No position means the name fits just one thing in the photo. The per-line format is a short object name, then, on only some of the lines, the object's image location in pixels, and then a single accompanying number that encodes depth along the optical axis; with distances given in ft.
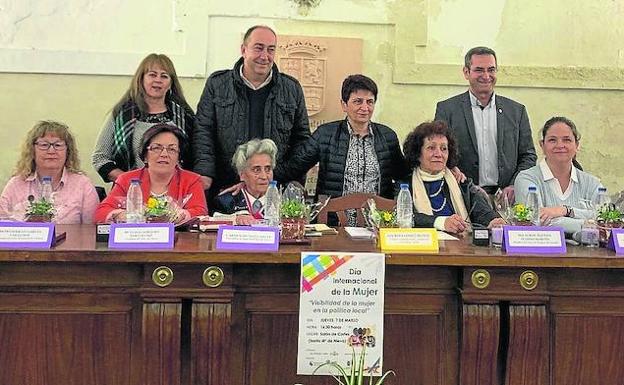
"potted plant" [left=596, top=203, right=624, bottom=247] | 7.99
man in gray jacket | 12.74
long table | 7.26
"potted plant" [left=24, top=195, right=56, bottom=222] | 7.75
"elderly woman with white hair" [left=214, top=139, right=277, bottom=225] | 10.49
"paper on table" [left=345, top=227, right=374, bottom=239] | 8.68
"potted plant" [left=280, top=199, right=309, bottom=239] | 7.90
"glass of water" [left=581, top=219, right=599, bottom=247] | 8.06
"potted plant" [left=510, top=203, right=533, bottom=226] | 7.89
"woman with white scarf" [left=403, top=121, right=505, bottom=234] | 10.55
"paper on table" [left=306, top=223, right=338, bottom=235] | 9.05
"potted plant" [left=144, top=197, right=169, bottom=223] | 7.73
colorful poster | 7.29
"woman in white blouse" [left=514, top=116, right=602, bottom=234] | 9.95
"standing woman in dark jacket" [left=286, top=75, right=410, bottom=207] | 11.35
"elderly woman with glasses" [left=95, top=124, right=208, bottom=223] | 9.86
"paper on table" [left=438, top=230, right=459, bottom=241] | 8.52
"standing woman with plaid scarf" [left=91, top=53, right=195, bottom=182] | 11.68
